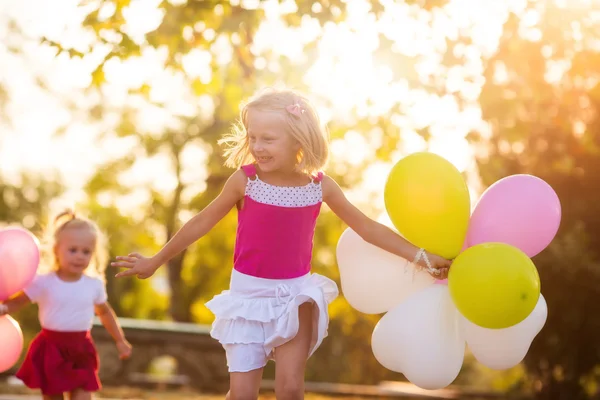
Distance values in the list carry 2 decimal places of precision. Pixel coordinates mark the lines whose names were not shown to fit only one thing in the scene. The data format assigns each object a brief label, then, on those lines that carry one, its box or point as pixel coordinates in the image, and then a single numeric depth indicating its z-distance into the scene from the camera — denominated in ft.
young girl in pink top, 12.86
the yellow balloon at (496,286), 11.69
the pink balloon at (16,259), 15.14
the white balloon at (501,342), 12.77
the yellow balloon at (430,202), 12.59
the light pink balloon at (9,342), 15.46
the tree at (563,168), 29.76
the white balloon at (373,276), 13.39
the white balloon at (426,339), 12.64
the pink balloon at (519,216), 13.02
